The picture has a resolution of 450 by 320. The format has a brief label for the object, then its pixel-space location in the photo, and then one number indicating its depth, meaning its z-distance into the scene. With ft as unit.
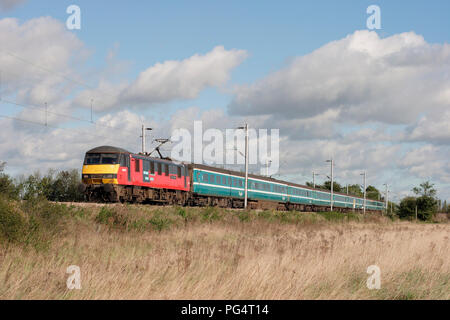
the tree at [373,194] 549.21
